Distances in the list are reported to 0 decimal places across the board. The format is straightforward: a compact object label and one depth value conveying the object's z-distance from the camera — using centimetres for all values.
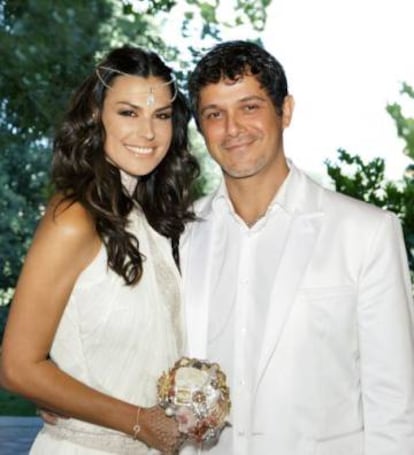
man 263
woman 262
